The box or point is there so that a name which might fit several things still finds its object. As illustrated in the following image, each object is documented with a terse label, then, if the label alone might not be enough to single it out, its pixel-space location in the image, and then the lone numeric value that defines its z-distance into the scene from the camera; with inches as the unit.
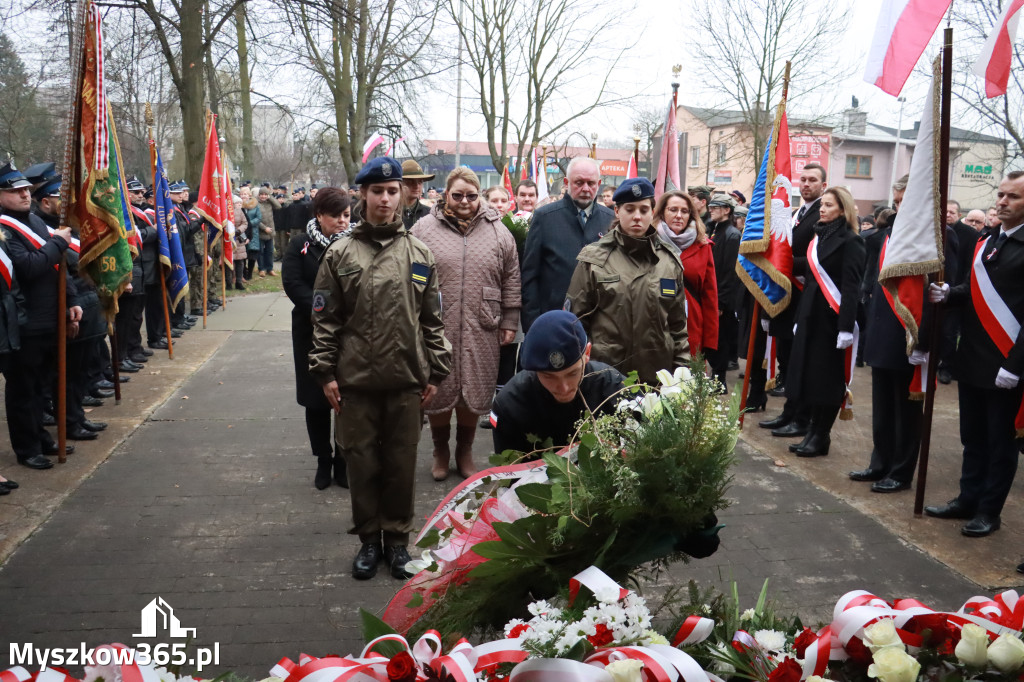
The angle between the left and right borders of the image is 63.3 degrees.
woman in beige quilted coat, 227.3
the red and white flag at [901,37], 191.8
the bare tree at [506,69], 1123.9
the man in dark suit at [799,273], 277.7
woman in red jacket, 261.0
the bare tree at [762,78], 1032.2
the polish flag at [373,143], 697.6
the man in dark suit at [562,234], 241.1
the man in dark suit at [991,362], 194.7
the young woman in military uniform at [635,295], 185.9
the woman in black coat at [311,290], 206.7
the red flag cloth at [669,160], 365.7
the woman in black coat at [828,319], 254.4
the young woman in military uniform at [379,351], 164.4
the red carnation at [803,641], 76.7
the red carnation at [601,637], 70.3
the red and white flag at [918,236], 203.2
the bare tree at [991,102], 687.1
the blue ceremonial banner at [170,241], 395.9
